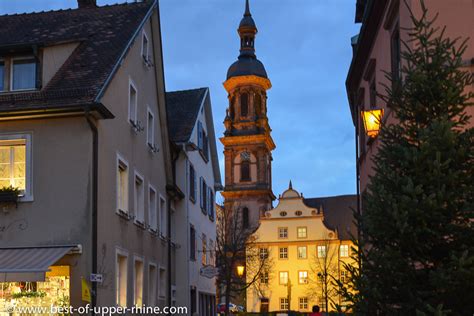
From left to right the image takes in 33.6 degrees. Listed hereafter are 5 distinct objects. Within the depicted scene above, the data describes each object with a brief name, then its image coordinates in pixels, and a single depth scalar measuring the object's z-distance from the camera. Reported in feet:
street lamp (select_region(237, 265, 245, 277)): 110.01
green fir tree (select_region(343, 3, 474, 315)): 31.42
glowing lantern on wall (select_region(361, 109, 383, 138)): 49.26
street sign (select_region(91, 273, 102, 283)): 56.69
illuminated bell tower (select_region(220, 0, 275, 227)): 320.09
